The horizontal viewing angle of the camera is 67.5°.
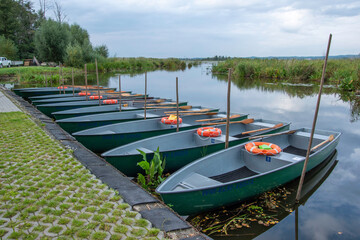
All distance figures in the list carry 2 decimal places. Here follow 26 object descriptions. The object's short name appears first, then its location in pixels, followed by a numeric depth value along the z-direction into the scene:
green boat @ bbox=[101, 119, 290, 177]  5.66
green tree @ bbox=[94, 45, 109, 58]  46.01
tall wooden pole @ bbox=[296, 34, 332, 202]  4.20
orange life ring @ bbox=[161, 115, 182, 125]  8.41
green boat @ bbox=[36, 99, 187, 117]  11.37
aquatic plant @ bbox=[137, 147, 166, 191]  5.11
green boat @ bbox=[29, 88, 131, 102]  13.65
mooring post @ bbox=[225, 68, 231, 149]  5.55
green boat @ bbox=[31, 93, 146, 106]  12.54
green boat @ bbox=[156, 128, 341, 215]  4.25
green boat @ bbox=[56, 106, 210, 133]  8.55
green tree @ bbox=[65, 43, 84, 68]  35.28
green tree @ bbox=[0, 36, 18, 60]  38.03
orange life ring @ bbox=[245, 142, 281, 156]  5.77
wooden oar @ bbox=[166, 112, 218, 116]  9.63
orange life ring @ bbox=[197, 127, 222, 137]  7.09
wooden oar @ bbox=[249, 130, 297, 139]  6.78
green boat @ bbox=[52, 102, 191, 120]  9.56
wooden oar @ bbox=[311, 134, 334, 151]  6.75
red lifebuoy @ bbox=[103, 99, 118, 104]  11.99
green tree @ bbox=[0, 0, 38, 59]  44.12
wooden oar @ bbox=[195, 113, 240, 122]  8.98
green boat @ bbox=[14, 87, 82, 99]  16.14
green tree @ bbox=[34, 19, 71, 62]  36.12
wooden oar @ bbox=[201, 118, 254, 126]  8.86
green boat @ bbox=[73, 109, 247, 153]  7.13
